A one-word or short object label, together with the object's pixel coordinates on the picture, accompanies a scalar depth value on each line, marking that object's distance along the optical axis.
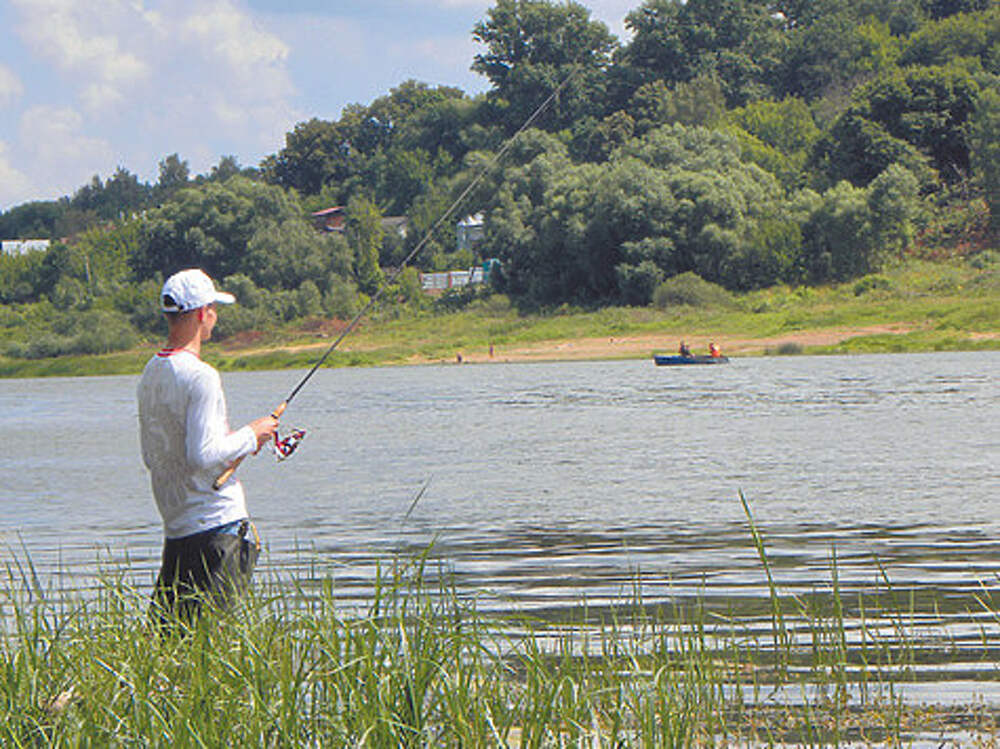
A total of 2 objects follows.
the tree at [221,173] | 186.50
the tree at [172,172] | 193.12
